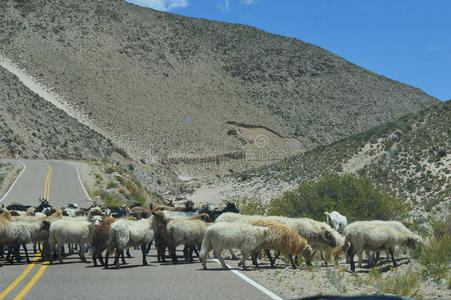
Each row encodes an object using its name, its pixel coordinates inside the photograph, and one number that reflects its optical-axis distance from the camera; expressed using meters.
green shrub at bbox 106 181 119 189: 54.69
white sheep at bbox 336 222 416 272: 17.03
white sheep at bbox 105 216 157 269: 16.73
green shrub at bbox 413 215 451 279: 14.53
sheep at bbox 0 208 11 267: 17.41
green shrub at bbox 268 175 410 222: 33.03
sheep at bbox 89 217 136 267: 17.12
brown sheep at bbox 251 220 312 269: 16.94
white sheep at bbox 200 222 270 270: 16.28
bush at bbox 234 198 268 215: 37.82
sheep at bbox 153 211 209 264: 17.97
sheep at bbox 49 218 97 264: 17.89
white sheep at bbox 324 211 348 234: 24.19
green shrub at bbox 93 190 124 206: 46.44
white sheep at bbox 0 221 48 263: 17.53
